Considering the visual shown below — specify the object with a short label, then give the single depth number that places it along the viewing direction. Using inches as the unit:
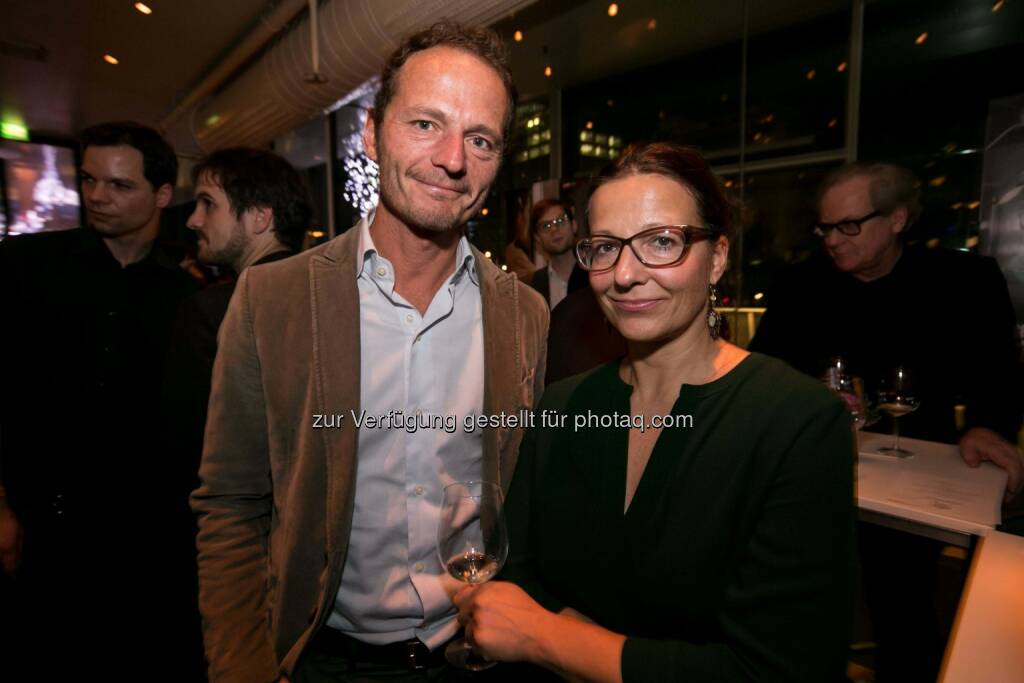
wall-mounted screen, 280.4
